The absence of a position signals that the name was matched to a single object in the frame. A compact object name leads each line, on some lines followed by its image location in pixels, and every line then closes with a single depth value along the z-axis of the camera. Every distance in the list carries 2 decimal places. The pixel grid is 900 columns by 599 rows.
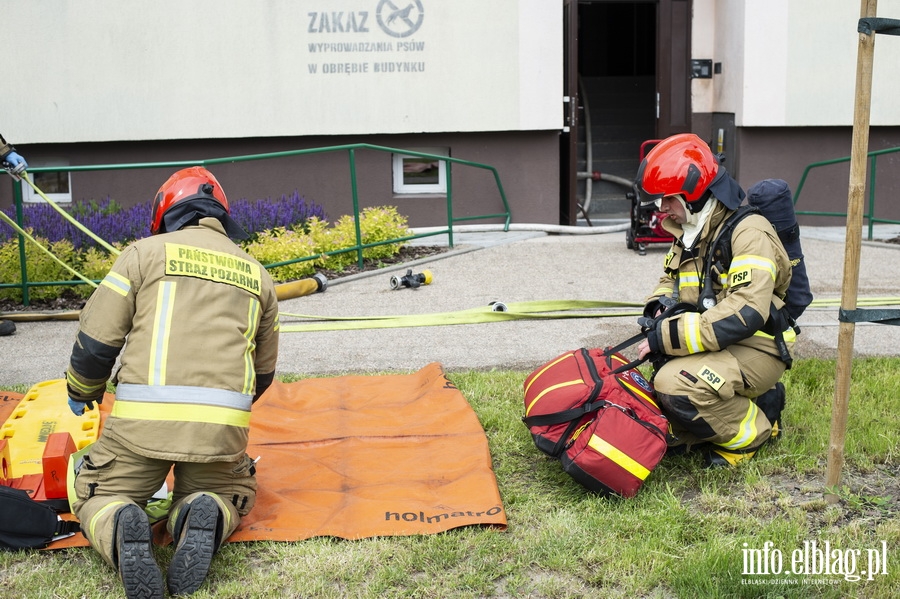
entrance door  12.95
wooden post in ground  3.68
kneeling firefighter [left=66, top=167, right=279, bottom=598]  3.47
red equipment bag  3.99
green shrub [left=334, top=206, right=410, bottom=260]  9.77
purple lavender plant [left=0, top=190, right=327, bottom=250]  8.59
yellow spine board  4.10
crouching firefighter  4.10
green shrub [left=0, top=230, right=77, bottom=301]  8.27
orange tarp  3.92
